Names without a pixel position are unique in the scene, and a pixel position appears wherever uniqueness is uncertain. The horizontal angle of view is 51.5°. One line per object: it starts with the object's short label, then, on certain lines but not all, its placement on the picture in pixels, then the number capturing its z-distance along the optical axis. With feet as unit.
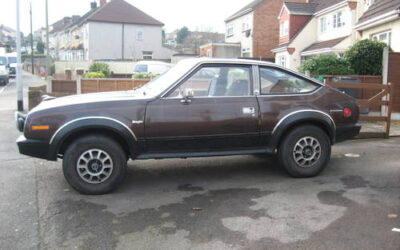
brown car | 16.98
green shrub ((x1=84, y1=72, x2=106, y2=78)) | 56.71
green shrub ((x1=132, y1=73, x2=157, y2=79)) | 56.49
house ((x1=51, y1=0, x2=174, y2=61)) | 157.89
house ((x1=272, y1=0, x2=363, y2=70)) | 84.89
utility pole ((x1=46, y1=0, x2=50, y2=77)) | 139.85
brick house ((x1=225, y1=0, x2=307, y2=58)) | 125.17
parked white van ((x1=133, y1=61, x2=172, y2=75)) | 78.41
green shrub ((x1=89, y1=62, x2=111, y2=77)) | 85.70
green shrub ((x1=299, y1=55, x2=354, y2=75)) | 43.16
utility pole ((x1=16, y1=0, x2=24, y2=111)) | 46.37
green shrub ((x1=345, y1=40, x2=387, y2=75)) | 45.50
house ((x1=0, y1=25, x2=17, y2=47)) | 430.98
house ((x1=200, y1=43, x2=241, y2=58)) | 136.46
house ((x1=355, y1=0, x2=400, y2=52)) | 48.91
